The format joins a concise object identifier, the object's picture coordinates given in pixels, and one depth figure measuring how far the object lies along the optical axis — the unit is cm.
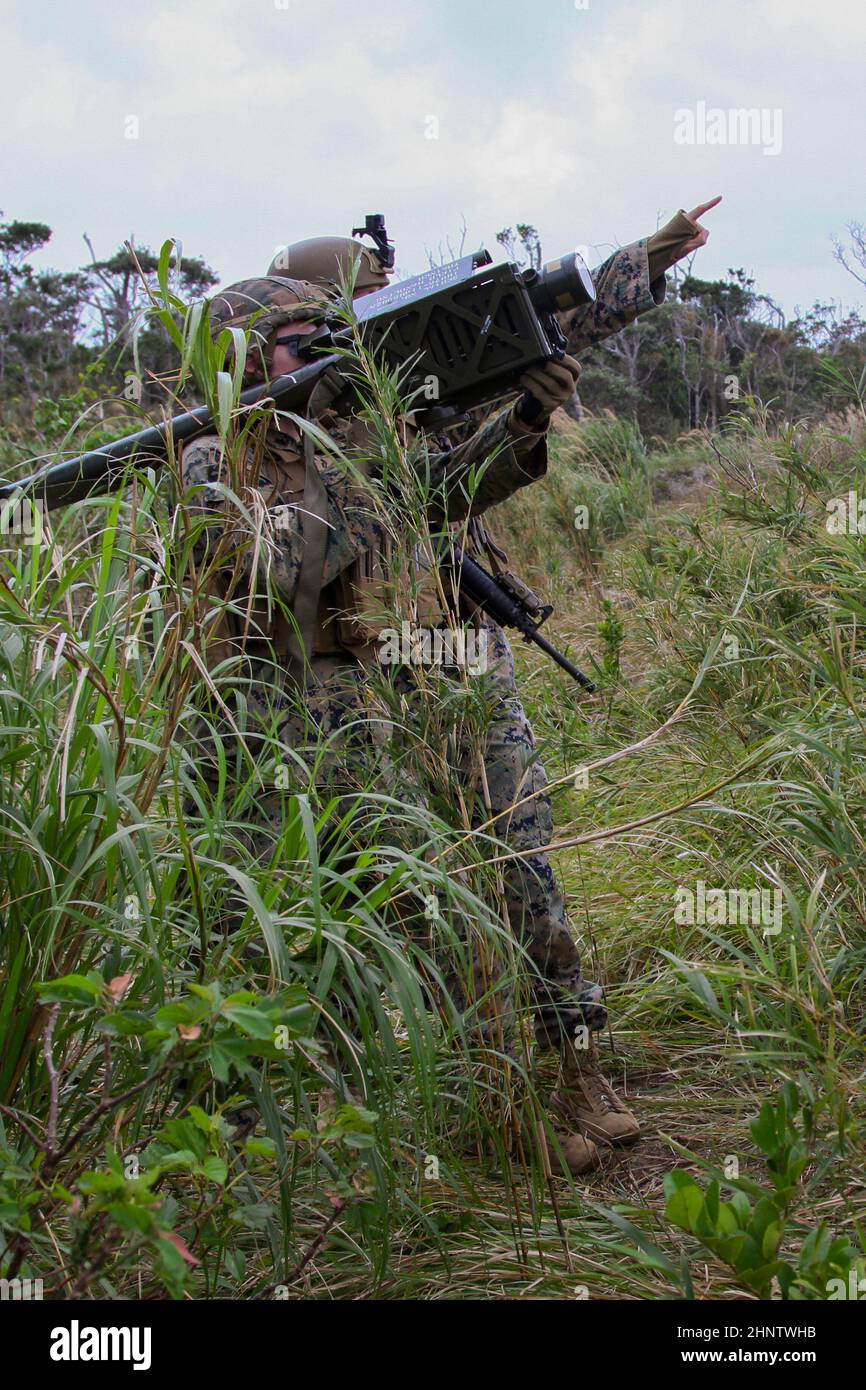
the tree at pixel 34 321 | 1552
